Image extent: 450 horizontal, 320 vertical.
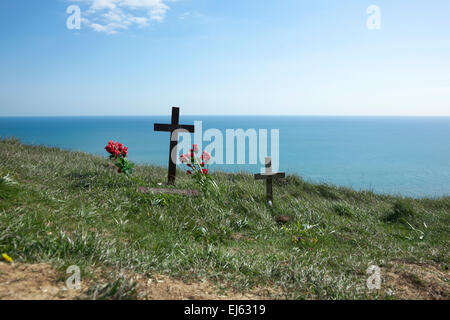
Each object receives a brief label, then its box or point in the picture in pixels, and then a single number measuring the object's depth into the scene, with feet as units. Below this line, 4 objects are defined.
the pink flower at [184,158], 27.53
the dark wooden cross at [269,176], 28.14
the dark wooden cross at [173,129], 29.96
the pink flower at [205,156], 28.08
